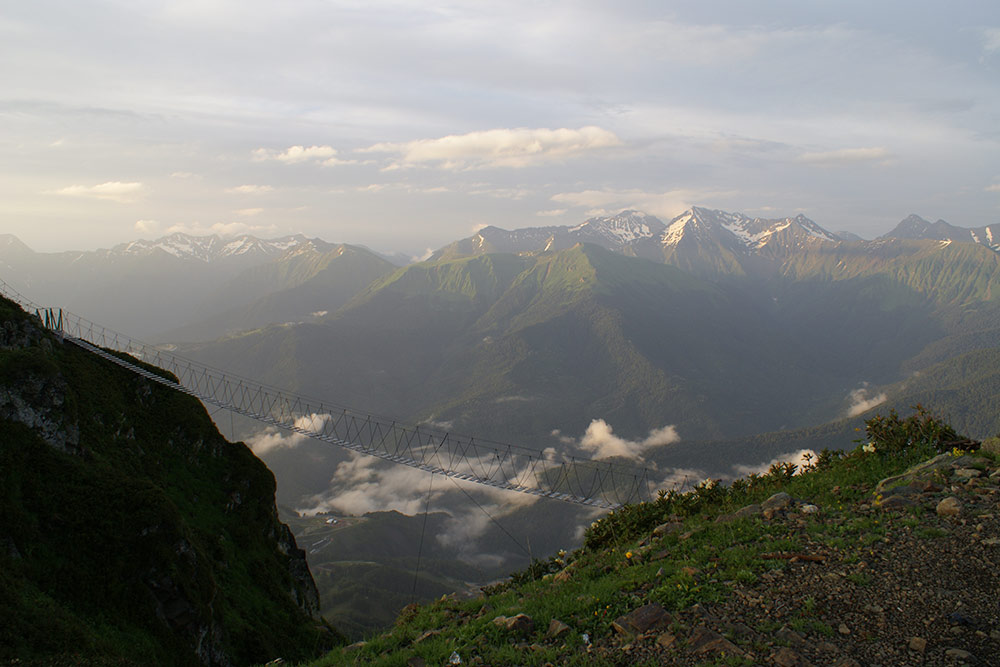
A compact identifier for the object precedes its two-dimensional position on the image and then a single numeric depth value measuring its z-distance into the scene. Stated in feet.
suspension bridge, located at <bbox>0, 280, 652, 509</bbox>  119.55
